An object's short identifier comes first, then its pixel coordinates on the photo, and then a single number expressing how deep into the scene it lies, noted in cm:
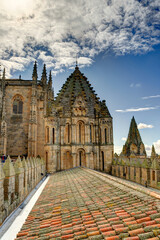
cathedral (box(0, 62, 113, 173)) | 2866
